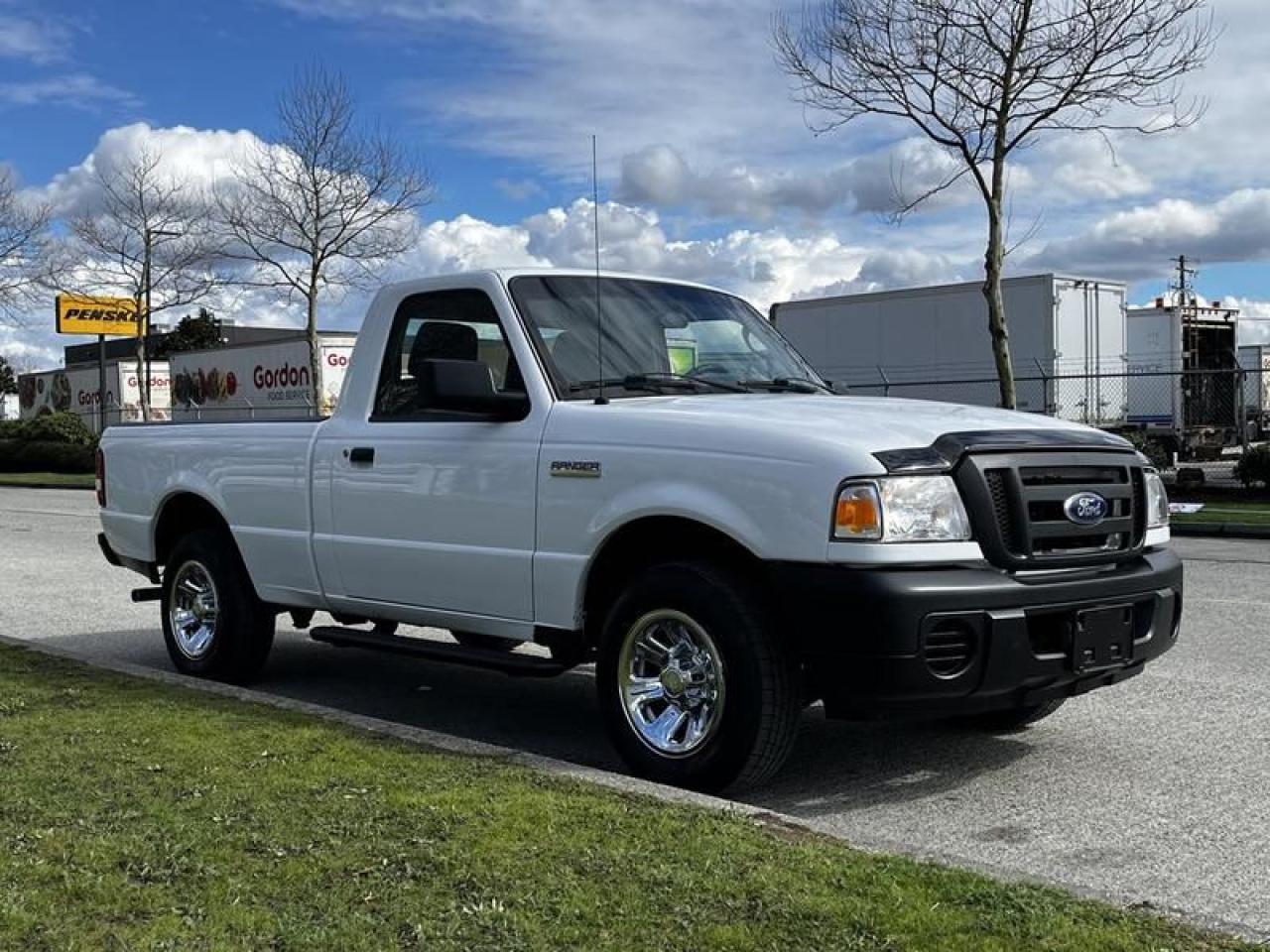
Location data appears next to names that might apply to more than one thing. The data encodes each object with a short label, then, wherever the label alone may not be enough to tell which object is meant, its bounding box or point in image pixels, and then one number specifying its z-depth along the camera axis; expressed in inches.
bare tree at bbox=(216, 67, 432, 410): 1110.9
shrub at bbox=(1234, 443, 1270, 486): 772.6
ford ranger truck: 183.9
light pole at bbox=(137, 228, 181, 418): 1357.0
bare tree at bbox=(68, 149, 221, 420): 1358.3
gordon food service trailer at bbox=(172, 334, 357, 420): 1510.8
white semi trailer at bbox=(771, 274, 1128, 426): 968.3
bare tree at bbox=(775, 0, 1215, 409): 649.0
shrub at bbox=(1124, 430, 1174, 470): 898.1
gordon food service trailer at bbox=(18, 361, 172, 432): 1957.4
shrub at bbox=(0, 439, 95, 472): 1588.3
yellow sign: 2009.1
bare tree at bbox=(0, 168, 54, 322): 1349.7
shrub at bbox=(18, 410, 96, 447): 1656.0
